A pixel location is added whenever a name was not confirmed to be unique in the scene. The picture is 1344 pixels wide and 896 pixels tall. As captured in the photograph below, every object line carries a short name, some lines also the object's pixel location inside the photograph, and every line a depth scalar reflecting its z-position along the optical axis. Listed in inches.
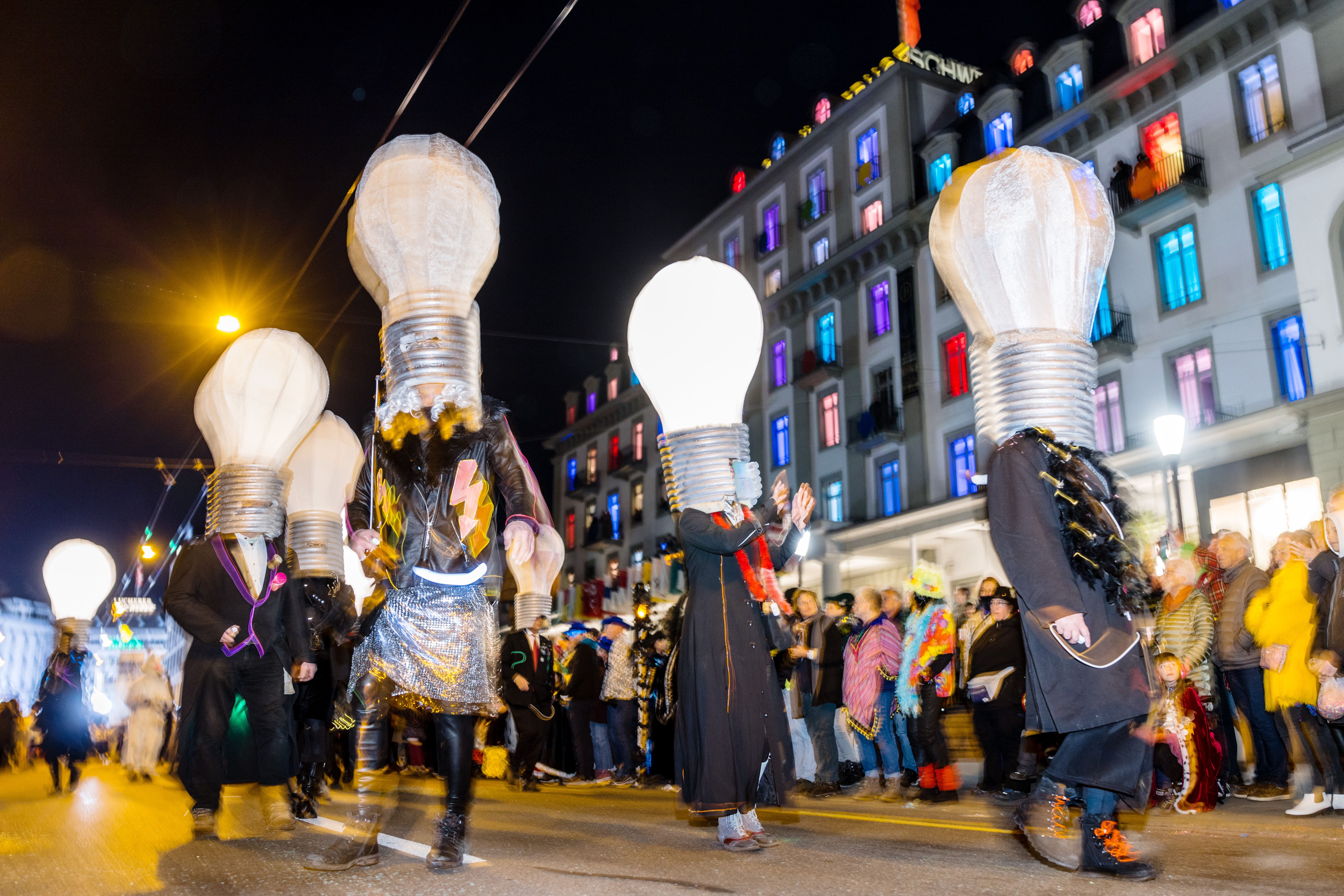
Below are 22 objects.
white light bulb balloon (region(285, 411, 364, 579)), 442.0
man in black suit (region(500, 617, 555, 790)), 442.9
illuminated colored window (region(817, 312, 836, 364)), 1282.0
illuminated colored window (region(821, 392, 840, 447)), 1270.9
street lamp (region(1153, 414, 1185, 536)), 515.5
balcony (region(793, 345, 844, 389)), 1251.2
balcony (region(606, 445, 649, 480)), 1691.7
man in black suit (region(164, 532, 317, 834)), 253.8
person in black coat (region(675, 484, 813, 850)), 200.2
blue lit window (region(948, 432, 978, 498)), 1057.5
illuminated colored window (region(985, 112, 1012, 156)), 1074.7
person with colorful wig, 337.7
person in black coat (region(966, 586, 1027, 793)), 352.5
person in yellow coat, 266.5
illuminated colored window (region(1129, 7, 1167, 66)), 927.0
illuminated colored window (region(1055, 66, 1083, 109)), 1007.0
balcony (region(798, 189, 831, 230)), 1334.9
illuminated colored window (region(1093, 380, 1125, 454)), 911.0
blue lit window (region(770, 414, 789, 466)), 1362.8
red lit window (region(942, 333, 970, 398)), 1091.9
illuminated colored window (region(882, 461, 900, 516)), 1168.8
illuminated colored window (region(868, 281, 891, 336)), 1204.5
